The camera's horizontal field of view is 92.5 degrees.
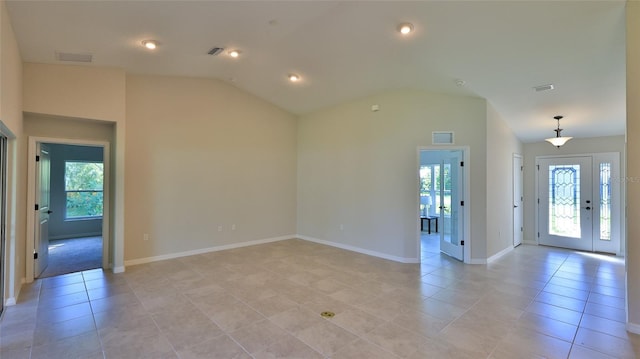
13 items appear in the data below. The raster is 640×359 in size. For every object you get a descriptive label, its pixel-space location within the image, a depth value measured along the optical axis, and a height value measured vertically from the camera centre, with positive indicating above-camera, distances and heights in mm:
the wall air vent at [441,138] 5562 +798
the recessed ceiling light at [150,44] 4098 +1861
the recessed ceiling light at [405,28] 3651 +1865
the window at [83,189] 8008 -219
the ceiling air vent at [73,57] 4093 +1699
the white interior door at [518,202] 6855 -463
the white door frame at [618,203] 6203 -428
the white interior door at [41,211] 4664 -500
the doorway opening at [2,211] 3437 -346
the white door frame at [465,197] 5477 -284
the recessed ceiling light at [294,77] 5691 +1957
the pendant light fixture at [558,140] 5523 +757
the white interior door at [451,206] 5652 -470
